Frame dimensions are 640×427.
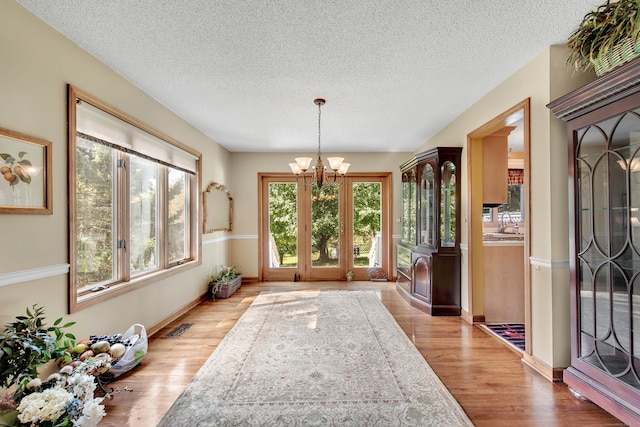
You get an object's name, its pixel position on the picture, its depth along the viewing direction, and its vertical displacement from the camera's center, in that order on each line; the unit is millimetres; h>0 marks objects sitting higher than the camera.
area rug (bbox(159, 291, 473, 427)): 1871 -1243
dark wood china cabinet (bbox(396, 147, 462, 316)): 3854 -299
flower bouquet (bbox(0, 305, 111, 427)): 1352 -842
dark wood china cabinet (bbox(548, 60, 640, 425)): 1749 -164
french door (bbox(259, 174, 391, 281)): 6004 -239
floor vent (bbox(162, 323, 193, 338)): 3217 -1252
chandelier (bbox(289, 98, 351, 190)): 3273 +548
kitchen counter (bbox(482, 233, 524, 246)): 3584 -313
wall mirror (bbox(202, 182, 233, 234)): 4660 +147
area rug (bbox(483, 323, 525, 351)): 3012 -1282
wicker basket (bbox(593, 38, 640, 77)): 1679 +925
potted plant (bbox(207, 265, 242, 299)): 4660 -1041
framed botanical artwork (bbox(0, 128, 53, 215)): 1752 +277
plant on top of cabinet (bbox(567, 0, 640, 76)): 1673 +1077
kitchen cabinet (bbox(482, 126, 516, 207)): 3664 +625
